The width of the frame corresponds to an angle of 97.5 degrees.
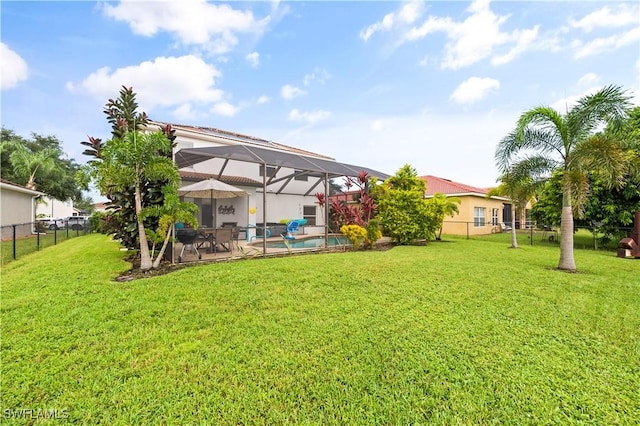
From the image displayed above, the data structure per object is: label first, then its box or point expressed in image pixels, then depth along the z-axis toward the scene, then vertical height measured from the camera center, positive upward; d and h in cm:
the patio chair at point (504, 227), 2489 -126
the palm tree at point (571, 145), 733 +200
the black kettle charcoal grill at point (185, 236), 822 -52
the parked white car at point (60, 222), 3219 -17
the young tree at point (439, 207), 1369 +36
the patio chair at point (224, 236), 932 -62
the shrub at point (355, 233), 1151 -71
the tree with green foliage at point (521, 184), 921 +99
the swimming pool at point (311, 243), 1179 -114
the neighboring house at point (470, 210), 2098 +30
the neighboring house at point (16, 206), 1574 +92
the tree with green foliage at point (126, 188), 762 +90
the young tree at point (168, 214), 674 +12
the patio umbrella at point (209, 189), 988 +105
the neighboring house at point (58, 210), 4706 +201
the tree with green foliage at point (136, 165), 657 +131
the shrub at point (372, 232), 1205 -71
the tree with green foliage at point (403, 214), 1338 +4
